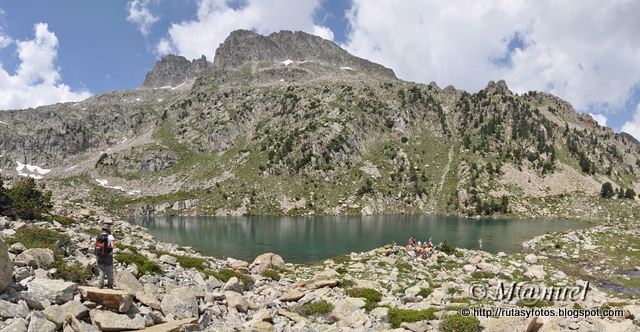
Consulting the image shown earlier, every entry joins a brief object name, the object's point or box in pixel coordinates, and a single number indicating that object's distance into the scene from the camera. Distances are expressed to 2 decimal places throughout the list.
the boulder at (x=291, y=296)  23.84
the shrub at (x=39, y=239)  22.50
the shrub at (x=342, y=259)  47.06
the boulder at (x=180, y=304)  18.56
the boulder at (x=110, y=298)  16.59
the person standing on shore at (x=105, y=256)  18.97
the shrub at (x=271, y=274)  33.20
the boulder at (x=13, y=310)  14.40
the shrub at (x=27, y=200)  39.59
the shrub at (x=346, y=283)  27.46
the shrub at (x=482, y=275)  36.60
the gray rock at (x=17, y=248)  20.24
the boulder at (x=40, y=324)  14.22
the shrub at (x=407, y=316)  18.28
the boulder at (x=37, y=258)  18.68
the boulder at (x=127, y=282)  19.62
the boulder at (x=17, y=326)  13.55
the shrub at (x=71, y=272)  18.72
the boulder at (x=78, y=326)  14.80
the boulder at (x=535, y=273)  38.91
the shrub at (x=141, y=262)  24.58
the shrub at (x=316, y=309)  21.05
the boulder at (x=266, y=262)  38.78
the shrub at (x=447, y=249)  53.25
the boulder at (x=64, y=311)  15.07
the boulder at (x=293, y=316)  20.06
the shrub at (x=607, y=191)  176.86
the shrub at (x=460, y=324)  16.23
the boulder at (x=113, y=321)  15.55
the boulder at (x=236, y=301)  21.69
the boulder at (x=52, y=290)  16.23
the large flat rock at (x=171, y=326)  15.71
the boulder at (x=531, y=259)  50.73
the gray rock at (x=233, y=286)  24.72
